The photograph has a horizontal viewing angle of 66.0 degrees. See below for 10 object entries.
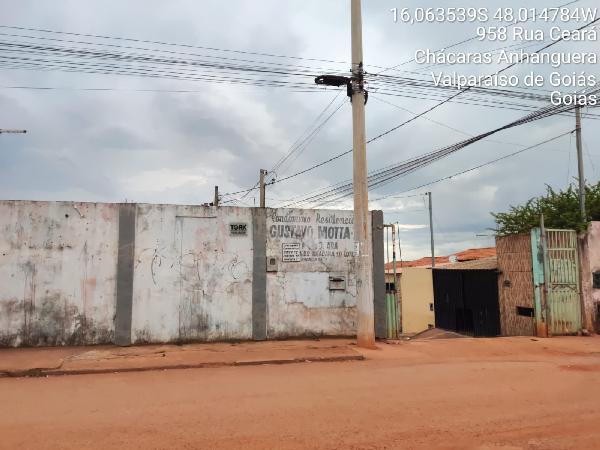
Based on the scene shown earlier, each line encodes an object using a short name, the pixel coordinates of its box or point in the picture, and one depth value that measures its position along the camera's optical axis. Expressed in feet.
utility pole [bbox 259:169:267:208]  81.76
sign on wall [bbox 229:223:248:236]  35.40
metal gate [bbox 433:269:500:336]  52.85
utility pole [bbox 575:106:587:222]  51.05
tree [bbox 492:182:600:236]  50.93
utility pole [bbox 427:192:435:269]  108.17
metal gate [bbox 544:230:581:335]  41.37
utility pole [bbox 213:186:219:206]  99.95
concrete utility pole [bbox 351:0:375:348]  33.24
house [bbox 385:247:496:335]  87.71
